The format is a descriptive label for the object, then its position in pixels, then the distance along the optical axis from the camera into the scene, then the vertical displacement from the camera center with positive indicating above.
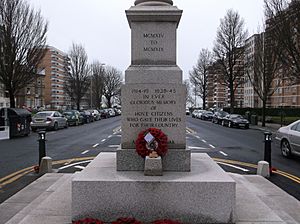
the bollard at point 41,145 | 10.04 -1.28
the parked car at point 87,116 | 43.92 -2.01
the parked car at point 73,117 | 37.40 -1.73
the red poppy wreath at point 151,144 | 5.45 -0.67
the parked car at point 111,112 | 70.13 -2.31
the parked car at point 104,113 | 63.83 -2.28
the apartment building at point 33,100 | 95.43 +0.32
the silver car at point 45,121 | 28.47 -1.65
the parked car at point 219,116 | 42.58 -1.84
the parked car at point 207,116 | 57.49 -2.33
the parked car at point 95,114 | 51.32 -2.05
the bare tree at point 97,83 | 81.06 +4.50
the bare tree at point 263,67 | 32.59 +3.47
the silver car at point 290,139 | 12.42 -1.37
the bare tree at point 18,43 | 26.84 +4.63
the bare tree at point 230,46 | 49.78 +8.31
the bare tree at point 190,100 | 125.15 +0.71
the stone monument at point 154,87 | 5.87 +0.25
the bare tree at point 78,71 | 58.53 +5.26
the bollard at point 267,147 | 9.93 -1.30
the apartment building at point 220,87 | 53.58 +3.93
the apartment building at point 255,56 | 33.89 +5.40
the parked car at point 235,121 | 34.56 -1.97
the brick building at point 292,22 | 22.56 +5.61
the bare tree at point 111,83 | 98.56 +5.28
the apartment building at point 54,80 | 140.16 +9.03
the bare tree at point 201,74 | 80.19 +6.83
